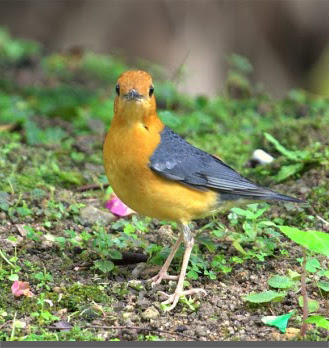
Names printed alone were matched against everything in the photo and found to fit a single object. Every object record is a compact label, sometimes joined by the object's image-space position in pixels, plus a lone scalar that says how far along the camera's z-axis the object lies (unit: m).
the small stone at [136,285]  10.49
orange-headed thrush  10.57
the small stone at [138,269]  11.14
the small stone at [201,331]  9.34
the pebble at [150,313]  9.70
